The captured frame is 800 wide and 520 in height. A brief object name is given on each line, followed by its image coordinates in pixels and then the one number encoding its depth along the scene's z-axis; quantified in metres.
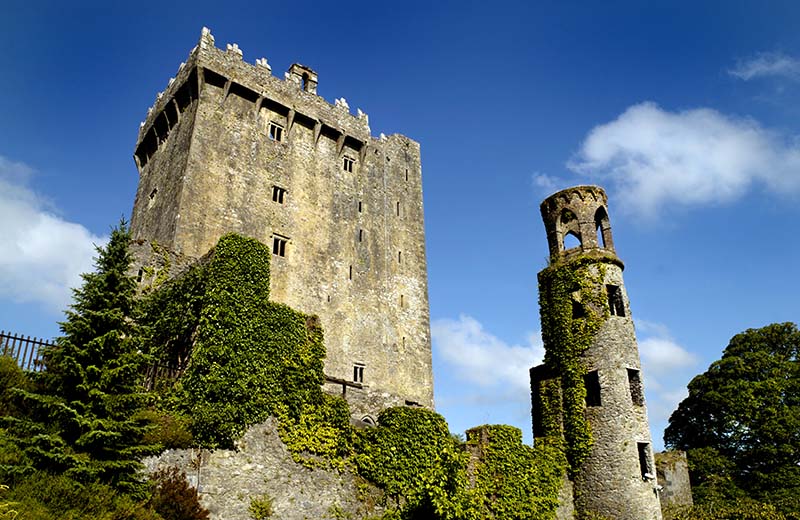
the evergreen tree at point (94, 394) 12.52
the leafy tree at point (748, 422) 36.72
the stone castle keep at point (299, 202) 29.81
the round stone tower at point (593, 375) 23.92
